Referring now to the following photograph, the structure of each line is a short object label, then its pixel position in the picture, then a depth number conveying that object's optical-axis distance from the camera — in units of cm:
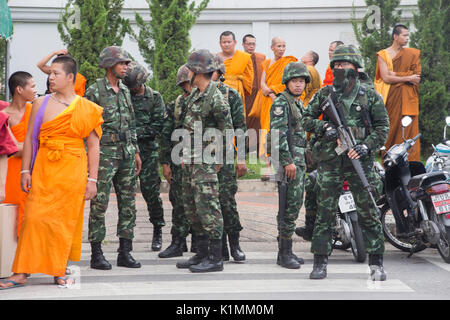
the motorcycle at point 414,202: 1496
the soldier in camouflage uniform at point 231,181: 1503
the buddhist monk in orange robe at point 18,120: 1413
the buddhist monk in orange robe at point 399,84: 2303
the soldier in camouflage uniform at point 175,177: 1570
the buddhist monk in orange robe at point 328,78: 2181
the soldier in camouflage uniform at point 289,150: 1450
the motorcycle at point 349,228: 1492
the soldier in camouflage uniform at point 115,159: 1428
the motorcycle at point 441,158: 1620
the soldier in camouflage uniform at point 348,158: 1340
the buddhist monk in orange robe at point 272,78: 2549
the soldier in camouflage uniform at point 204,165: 1421
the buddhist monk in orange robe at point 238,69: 2601
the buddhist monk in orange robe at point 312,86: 2229
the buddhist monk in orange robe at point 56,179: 1243
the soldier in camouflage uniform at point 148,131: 1632
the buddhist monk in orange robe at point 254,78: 2784
